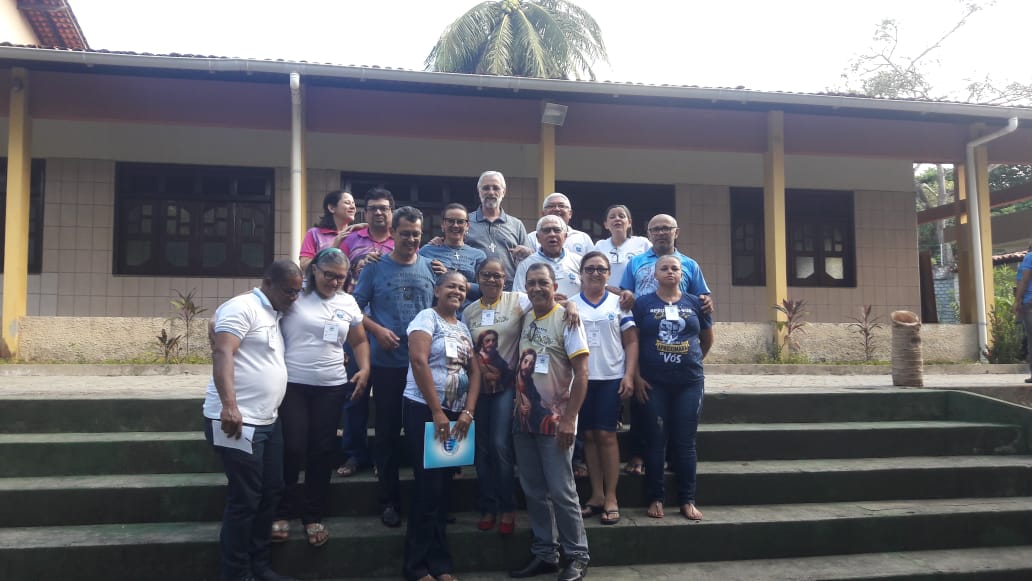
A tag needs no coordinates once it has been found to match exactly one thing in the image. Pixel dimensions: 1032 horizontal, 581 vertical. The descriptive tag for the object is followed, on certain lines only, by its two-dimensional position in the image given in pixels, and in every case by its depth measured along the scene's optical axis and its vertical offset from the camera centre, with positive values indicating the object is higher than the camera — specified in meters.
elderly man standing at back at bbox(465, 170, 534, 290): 4.63 +0.58
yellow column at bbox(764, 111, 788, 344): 9.48 +1.36
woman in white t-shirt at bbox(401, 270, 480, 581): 3.63 -0.42
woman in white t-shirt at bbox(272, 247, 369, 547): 3.68 -0.29
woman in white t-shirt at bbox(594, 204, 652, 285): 4.83 +0.49
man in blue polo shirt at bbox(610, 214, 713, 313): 4.46 +0.31
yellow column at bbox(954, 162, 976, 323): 10.30 +0.82
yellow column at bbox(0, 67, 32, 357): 8.00 +1.15
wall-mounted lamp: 8.84 +2.50
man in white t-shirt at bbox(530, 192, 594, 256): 4.76 +0.70
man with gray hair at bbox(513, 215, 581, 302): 4.34 +0.37
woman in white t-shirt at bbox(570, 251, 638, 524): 4.07 -0.35
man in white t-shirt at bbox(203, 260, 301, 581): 3.34 -0.44
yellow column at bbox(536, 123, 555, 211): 9.08 +1.98
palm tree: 18.33 +7.19
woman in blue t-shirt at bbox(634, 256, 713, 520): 4.21 -0.38
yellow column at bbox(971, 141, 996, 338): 9.84 +1.24
